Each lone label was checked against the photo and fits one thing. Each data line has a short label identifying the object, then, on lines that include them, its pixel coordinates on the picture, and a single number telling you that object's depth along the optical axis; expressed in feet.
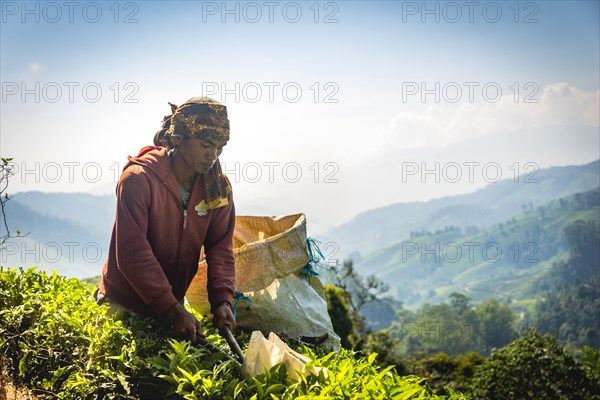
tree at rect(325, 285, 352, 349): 50.21
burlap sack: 12.98
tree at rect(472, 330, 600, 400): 22.47
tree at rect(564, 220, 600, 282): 384.68
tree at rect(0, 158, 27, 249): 13.88
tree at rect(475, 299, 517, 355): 233.55
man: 9.73
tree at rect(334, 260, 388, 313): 80.56
